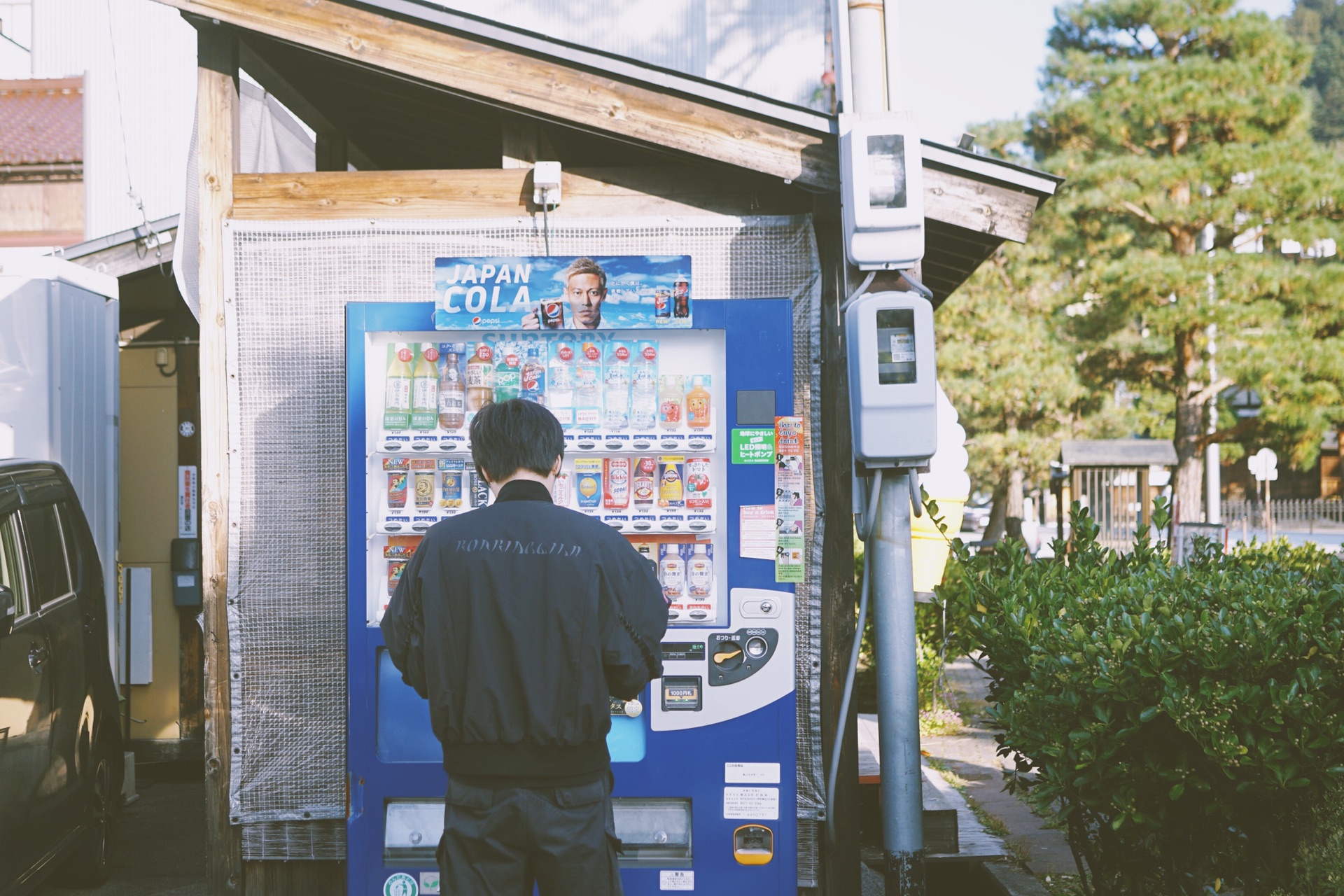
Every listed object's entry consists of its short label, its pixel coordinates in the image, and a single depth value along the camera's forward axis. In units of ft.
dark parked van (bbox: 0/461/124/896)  12.35
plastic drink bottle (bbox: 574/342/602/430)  11.59
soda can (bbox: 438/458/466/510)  11.49
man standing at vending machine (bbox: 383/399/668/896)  8.08
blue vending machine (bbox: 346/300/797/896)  11.32
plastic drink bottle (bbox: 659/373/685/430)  11.57
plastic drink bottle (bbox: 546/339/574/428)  11.65
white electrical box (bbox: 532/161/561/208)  12.48
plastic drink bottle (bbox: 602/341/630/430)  11.59
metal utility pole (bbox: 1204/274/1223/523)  70.28
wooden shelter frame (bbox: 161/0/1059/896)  12.35
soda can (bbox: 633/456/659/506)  11.60
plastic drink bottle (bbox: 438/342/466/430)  11.43
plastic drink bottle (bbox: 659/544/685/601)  11.65
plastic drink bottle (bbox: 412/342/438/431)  11.42
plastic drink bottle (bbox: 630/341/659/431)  11.50
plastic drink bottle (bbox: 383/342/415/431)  11.37
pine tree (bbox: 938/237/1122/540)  65.31
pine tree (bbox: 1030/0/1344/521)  53.26
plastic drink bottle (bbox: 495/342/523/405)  11.63
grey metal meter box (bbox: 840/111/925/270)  11.36
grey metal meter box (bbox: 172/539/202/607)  21.63
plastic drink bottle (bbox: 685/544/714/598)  11.67
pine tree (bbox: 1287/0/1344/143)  171.84
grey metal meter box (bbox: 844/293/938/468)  11.39
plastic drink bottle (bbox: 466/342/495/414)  11.60
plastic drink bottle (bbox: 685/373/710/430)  11.55
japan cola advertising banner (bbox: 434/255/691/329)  11.91
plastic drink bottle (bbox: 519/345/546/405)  11.64
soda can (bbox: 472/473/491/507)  11.48
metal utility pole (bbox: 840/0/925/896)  11.87
